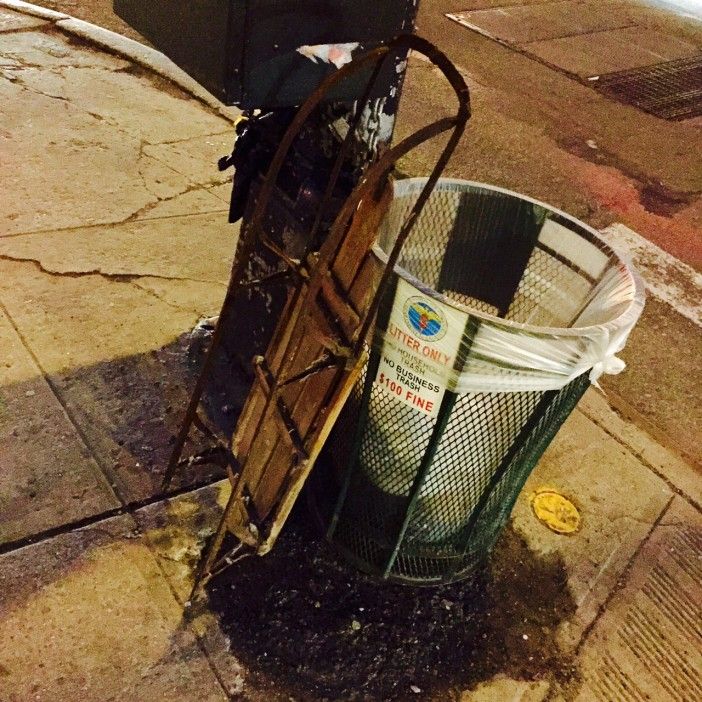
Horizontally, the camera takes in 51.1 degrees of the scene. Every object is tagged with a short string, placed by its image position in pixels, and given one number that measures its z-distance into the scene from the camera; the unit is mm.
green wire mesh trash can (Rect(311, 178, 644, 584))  1691
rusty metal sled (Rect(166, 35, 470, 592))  1517
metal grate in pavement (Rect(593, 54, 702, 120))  6375
